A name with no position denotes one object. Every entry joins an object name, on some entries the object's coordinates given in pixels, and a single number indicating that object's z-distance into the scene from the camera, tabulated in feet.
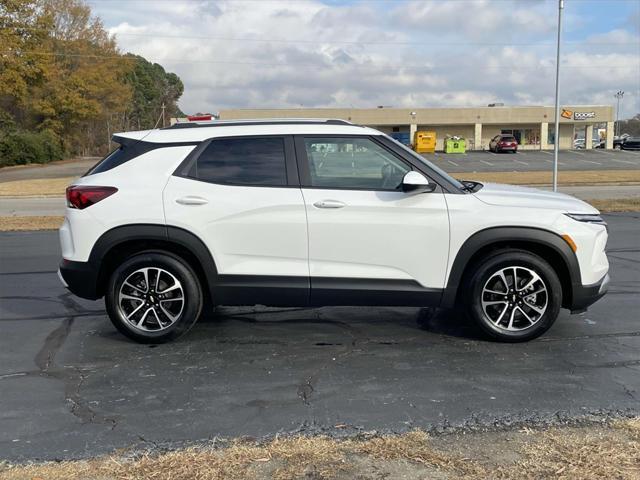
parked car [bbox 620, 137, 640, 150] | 213.66
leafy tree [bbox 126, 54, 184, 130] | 327.26
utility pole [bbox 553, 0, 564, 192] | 60.54
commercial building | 218.59
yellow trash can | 194.80
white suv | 16.05
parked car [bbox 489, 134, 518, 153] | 189.37
